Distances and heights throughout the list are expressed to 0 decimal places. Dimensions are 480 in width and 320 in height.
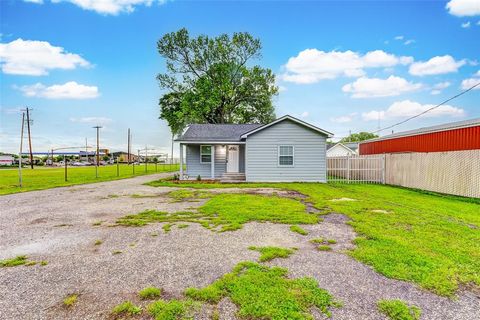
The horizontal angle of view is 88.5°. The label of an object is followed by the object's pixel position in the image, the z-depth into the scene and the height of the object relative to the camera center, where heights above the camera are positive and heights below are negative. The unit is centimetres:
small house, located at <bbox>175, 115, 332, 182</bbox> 1595 +34
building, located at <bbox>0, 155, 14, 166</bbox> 6420 -131
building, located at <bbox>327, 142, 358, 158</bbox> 3357 +86
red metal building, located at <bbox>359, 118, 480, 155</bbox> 1157 +101
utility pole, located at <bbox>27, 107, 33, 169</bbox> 4162 +255
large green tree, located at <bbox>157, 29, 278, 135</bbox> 3075 +1021
